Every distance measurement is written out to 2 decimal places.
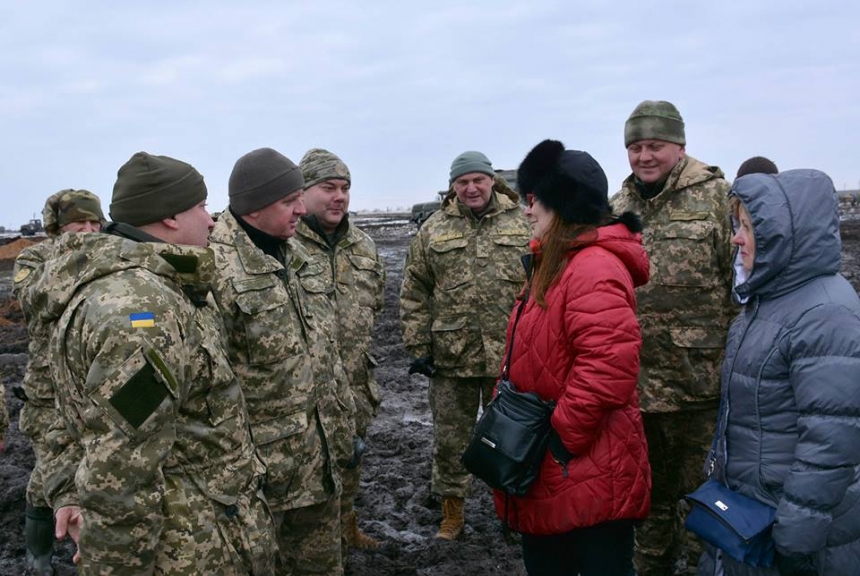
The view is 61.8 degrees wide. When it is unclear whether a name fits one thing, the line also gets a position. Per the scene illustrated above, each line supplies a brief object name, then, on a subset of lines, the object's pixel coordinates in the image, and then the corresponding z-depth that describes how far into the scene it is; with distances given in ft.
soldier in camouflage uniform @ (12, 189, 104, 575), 13.33
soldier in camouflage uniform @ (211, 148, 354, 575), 10.16
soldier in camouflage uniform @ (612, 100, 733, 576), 12.57
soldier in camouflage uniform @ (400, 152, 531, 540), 15.79
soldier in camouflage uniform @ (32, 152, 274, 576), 6.65
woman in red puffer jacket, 8.56
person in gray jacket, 7.41
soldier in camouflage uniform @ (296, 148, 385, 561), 14.28
